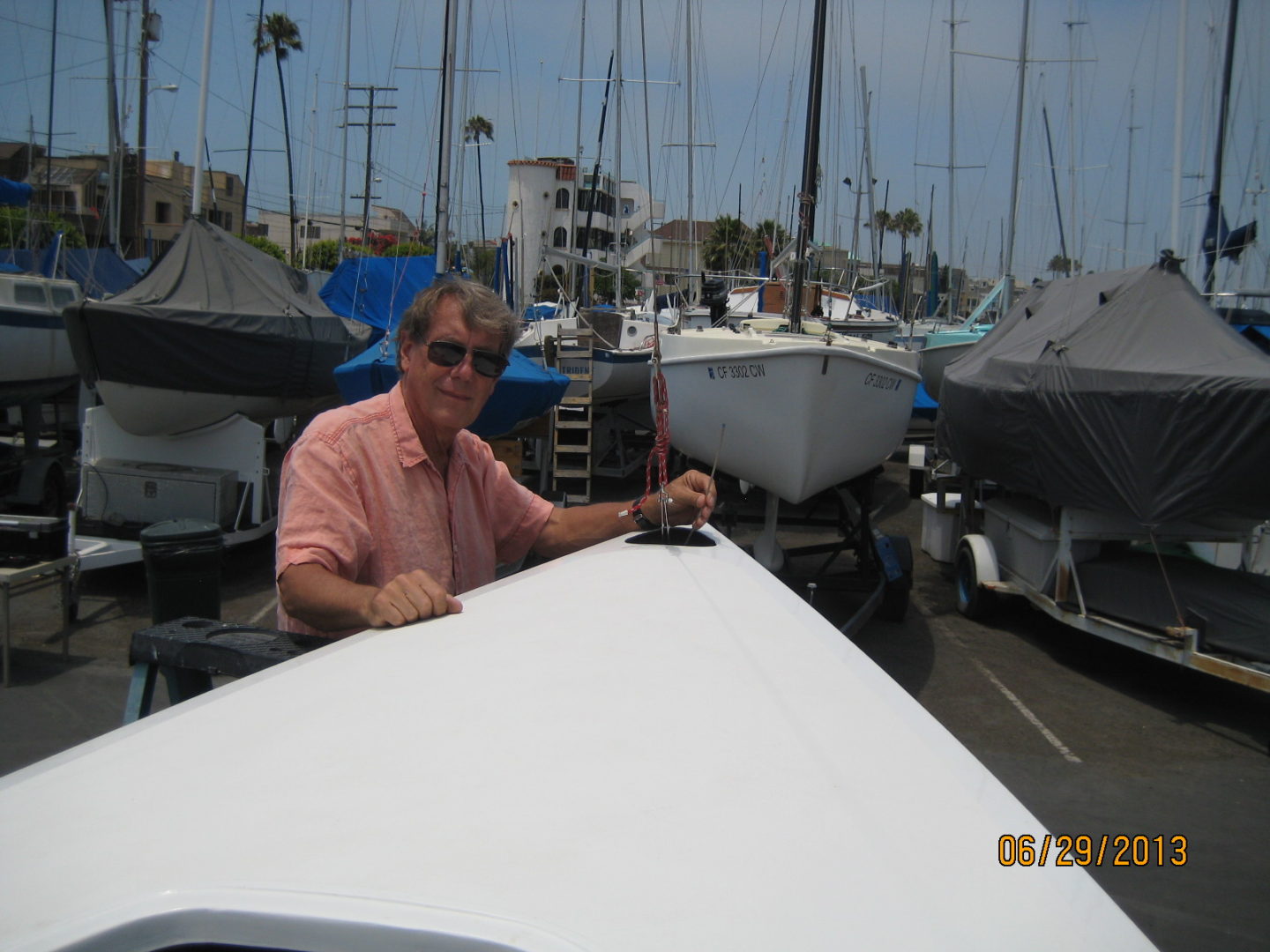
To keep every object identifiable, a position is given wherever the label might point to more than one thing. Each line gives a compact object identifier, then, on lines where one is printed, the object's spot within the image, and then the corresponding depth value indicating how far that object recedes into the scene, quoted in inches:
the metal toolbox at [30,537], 249.0
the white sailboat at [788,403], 273.0
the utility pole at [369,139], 1137.3
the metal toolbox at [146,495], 318.3
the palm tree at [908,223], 2856.5
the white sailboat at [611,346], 542.6
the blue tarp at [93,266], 616.4
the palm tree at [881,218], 1418.7
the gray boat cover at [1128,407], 239.0
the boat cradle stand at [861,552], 307.4
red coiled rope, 96.2
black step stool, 79.3
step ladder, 489.1
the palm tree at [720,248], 1947.6
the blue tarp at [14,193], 585.0
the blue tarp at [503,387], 321.4
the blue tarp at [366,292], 601.3
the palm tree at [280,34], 1681.8
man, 86.7
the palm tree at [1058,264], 801.2
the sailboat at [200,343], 316.5
